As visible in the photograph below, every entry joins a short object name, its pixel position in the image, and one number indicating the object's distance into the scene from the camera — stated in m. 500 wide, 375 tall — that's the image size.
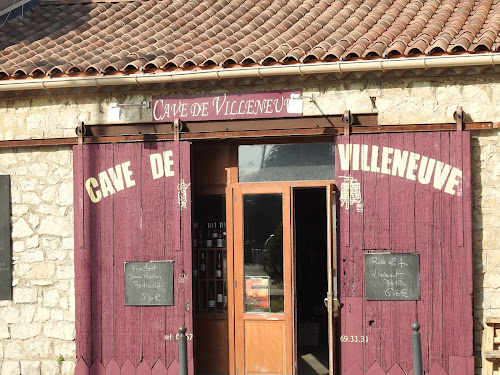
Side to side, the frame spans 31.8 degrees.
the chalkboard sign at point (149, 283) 10.23
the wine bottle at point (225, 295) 10.68
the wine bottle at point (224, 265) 10.70
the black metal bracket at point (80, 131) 10.43
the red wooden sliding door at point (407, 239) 9.51
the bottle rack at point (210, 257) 10.73
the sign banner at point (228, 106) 10.08
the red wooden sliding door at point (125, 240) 10.23
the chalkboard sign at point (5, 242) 10.69
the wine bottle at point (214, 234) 10.77
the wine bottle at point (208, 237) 10.78
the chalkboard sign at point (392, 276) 9.66
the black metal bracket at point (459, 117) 9.48
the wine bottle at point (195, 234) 10.79
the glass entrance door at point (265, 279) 10.20
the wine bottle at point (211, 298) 10.74
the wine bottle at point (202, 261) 10.81
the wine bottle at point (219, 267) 10.73
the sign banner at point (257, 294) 10.38
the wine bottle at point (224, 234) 10.72
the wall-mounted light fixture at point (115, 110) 10.43
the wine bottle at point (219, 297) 10.71
